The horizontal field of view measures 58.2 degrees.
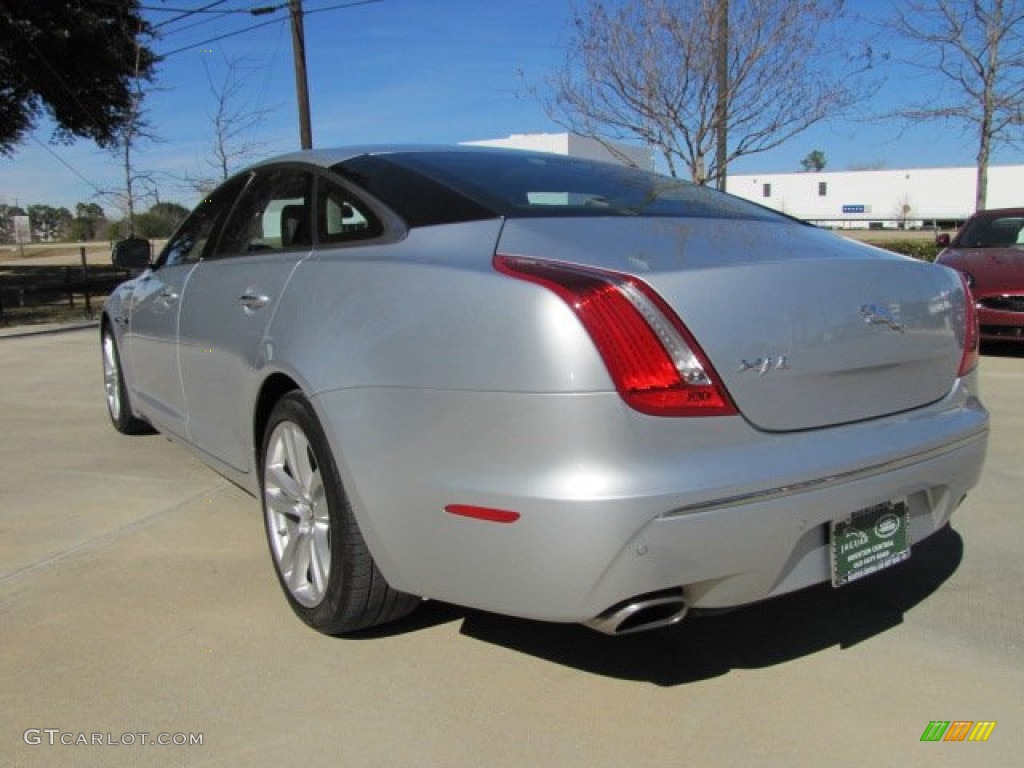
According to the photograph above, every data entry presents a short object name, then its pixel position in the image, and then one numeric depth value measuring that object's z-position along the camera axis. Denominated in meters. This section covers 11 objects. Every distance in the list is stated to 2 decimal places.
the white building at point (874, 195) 77.06
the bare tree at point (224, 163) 17.36
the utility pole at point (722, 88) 11.96
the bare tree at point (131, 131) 16.44
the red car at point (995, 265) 8.68
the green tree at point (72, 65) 19.25
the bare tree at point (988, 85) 14.08
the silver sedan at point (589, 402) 2.20
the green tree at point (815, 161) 144.49
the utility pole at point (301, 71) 17.77
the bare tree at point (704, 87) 12.23
